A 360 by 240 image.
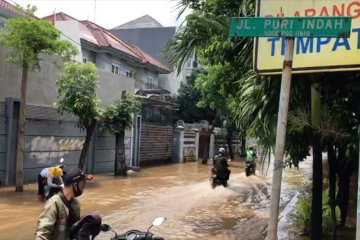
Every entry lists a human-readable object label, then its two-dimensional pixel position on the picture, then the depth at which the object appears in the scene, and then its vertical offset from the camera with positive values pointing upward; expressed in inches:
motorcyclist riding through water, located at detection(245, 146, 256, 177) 776.3 -47.0
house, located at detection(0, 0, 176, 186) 549.3 +0.7
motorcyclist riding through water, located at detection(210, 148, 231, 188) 620.1 -52.8
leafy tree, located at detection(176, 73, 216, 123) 1405.0 +69.1
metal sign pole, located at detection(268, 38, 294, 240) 142.0 +0.4
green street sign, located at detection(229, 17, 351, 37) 136.7 +31.1
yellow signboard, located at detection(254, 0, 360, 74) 178.1 +33.4
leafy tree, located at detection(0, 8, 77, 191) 476.1 +77.6
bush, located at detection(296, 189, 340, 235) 336.2 -56.7
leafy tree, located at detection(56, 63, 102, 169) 599.8 +41.0
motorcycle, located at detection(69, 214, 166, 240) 136.5 -29.4
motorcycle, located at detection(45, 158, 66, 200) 295.3 -42.1
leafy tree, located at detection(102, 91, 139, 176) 705.6 +15.7
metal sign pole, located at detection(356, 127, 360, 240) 152.7 -27.9
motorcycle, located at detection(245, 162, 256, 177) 781.8 -57.2
